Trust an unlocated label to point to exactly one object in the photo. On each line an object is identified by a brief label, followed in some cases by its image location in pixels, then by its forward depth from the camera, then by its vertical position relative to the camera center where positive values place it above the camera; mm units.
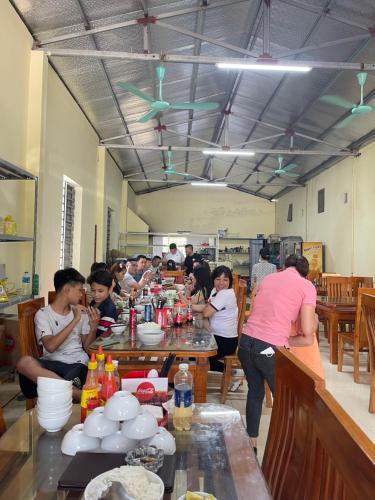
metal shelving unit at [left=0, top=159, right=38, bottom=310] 3307 +640
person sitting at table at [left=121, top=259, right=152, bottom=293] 5846 -472
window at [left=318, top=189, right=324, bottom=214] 10367 +1453
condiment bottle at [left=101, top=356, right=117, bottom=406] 1409 -476
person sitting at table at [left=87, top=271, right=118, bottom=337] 2900 -360
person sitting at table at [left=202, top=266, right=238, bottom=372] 3340 -532
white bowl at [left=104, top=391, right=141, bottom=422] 1110 -447
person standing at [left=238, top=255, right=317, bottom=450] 2426 -449
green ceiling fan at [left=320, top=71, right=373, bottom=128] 4918 +2081
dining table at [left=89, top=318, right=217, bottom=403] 2303 -578
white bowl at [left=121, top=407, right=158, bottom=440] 1114 -504
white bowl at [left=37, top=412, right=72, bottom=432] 1327 -586
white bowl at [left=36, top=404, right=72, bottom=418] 1325 -547
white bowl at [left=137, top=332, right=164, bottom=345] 2429 -531
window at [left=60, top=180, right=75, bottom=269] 6209 +408
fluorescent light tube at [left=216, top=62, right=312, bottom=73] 4441 +2135
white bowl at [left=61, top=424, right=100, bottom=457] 1154 -571
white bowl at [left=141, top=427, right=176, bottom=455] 1137 -554
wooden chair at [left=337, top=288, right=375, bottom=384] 4074 -829
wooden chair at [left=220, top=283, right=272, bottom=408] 3424 -1084
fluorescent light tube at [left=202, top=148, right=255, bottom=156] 7484 +1962
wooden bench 666 -431
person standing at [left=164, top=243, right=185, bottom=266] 10242 -125
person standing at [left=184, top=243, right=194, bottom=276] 8959 -191
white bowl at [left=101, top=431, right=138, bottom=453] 1125 -554
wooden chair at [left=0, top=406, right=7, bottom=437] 1382 -634
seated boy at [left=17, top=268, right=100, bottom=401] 2453 -556
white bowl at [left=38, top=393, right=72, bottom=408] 1321 -508
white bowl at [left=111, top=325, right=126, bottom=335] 2694 -540
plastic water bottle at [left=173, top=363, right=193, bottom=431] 1380 -553
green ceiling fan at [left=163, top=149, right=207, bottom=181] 9166 +1955
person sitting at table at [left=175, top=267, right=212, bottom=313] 5733 -502
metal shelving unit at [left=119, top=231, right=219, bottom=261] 12641 +347
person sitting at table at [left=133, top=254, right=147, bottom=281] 6828 -310
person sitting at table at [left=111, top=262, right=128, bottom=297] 5047 -312
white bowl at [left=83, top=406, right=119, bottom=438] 1125 -506
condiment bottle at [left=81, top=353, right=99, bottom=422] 1360 -481
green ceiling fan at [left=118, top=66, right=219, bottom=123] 4580 +1879
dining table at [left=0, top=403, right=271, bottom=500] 1014 -619
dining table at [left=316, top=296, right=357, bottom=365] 4598 -693
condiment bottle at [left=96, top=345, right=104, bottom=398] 1458 -439
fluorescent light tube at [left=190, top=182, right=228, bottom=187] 11370 +2037
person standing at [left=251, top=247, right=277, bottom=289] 7695 -272
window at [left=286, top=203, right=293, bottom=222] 13219 +1409
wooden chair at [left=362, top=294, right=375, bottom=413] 3408 -596
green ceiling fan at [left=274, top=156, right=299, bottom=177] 8488 +1856
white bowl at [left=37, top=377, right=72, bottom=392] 1324 -456
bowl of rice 893 -546
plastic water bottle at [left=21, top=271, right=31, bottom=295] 4038 -364
